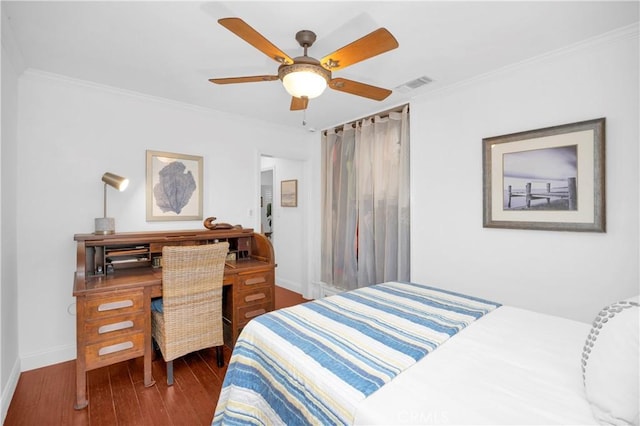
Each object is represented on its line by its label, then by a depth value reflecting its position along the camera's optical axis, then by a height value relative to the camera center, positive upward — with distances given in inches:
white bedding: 34.4 -23.8
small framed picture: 182.7 +13.0
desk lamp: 98.1 -1.6
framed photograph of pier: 79.2 +10.2
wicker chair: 87.4 -28.4
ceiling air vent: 102.7 +47.2
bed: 34.8 -23.7
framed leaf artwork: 117.9 +11.4
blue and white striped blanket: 41.0 -23.3
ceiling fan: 55.3 +33.3
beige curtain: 127.3 +4.9
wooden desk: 79.3 -23.6
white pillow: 33.0 -18.9
